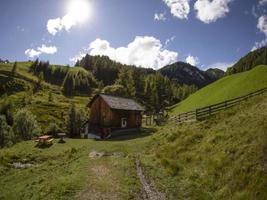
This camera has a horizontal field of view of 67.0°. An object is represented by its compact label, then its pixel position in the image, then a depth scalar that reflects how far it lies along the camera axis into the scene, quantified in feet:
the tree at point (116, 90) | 246.61
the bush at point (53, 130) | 156.21
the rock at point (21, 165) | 71.65
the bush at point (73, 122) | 157.69
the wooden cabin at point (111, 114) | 132.74
